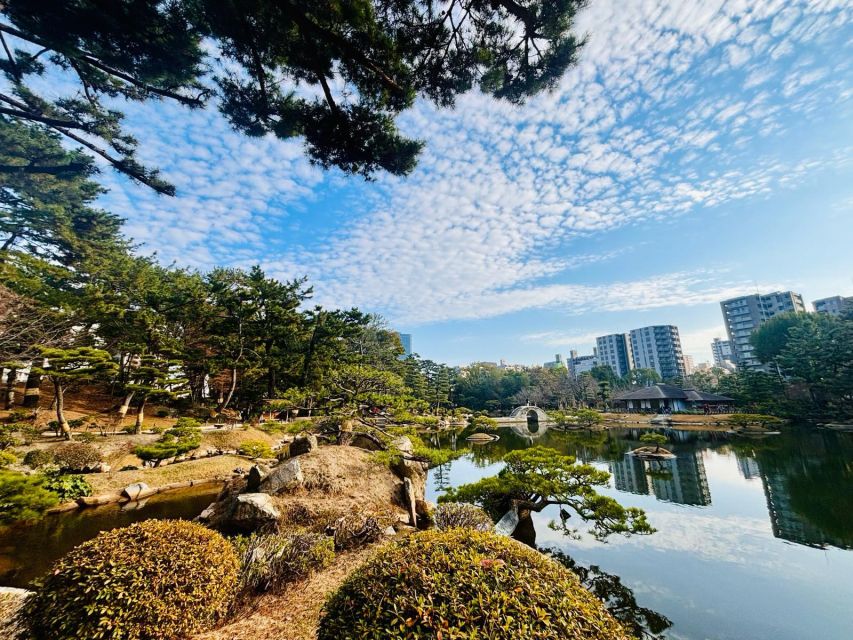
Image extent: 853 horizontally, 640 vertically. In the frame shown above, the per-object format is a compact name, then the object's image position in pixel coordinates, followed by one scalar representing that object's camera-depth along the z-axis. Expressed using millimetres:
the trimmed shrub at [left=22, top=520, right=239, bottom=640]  2303
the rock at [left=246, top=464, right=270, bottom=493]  6578
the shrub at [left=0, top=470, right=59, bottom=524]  4520
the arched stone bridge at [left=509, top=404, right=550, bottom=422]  35156
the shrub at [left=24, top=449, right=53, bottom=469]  8280
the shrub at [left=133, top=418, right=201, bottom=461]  9961
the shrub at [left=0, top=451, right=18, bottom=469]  5258
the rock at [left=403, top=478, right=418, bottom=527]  6035
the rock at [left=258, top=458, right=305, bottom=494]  6285
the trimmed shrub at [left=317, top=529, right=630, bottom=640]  1712
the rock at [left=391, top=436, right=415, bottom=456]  9160
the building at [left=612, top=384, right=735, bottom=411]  30719
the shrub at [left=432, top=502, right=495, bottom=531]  5309
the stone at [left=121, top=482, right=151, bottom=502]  8133
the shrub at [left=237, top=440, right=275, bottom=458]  12430
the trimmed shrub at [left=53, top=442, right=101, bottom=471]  8648
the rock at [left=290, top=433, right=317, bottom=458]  8062
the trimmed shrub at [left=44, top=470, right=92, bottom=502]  7180
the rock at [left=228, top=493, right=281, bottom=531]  5109
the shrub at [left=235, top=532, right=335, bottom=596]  3691
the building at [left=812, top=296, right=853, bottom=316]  53688
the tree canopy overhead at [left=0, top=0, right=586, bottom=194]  4359
